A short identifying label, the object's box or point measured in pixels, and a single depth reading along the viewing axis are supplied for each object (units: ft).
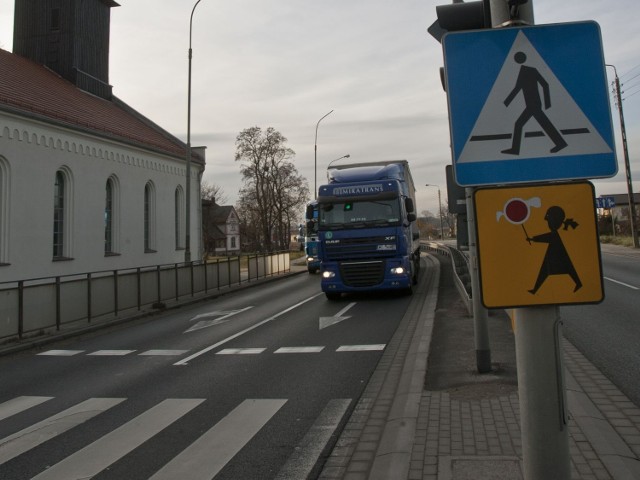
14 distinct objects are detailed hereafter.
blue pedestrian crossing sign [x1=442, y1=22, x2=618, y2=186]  7.21
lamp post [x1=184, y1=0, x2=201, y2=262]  67.13
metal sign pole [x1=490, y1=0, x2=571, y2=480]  7.11
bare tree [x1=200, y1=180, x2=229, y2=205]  258.24
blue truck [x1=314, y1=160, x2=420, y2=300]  49.90
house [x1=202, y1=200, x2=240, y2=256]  331.36
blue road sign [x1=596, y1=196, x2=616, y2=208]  118.96
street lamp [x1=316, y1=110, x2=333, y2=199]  128.87
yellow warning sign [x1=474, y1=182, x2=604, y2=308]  6.93
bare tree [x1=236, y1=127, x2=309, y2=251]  180.24
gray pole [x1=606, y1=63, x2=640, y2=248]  117.81
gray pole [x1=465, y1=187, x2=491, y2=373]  20.51
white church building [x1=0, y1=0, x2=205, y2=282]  61.46
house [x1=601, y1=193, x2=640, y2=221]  349.41
